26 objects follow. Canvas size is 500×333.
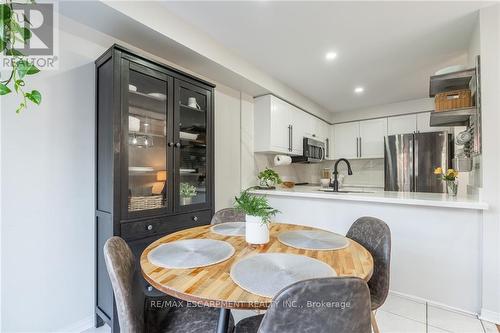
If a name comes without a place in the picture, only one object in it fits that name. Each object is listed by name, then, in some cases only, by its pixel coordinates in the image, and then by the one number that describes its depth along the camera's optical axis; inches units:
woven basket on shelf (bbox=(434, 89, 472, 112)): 81.7
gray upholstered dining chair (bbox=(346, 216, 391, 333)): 53.7
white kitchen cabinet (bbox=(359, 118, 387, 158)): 173.8
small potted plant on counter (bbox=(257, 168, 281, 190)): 127.0
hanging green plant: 32.6
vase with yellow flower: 92.7
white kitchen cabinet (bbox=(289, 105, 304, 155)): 144.8
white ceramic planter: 50.4
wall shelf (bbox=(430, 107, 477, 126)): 80.5
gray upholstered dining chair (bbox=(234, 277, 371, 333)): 26.8
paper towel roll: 137.1
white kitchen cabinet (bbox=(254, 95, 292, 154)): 128.1
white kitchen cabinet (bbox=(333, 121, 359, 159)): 187.5
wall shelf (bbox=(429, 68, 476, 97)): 81.1
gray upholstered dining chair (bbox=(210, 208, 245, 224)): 76.4
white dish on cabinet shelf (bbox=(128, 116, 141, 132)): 68.2
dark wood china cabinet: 63.7
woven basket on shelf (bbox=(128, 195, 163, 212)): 67.0
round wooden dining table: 30.5
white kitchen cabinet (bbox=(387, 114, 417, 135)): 161.9
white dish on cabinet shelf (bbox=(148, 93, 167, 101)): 75.3
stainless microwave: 153.8
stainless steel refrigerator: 138.0
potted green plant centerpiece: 49.9
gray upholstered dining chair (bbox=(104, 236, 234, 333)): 35.5
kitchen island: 74.3
